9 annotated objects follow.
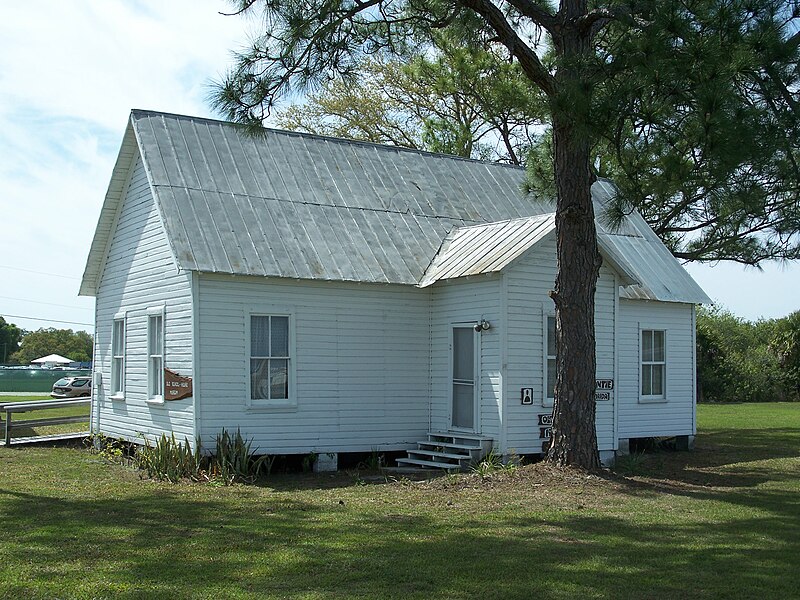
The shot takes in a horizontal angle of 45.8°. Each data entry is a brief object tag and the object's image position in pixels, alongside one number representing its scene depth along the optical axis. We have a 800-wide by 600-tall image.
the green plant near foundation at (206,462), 14.38
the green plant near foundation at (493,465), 14.18
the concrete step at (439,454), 15.59
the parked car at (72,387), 44.66
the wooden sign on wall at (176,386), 15.30
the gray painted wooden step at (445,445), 15.87
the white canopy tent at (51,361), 85.00
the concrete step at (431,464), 15.51
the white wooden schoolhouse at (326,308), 15.45
